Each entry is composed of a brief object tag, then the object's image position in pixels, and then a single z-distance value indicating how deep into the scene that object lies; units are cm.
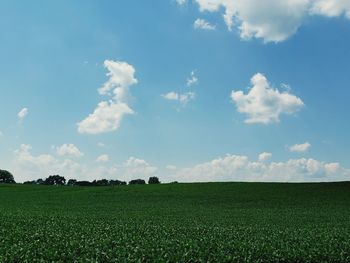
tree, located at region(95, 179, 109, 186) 14911
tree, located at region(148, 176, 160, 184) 14662
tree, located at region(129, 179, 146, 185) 14770
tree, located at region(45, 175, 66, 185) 17225
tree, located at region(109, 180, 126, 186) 14470
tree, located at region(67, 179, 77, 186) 16960
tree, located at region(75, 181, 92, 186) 14950
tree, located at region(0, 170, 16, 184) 17650
